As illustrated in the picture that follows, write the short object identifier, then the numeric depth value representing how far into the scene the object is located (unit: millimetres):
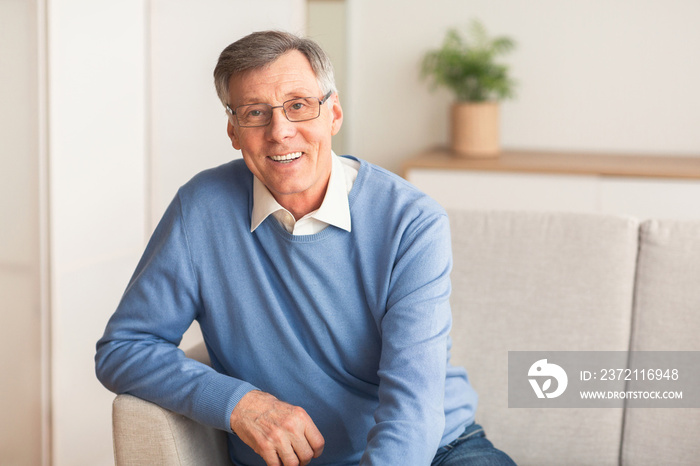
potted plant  3471
